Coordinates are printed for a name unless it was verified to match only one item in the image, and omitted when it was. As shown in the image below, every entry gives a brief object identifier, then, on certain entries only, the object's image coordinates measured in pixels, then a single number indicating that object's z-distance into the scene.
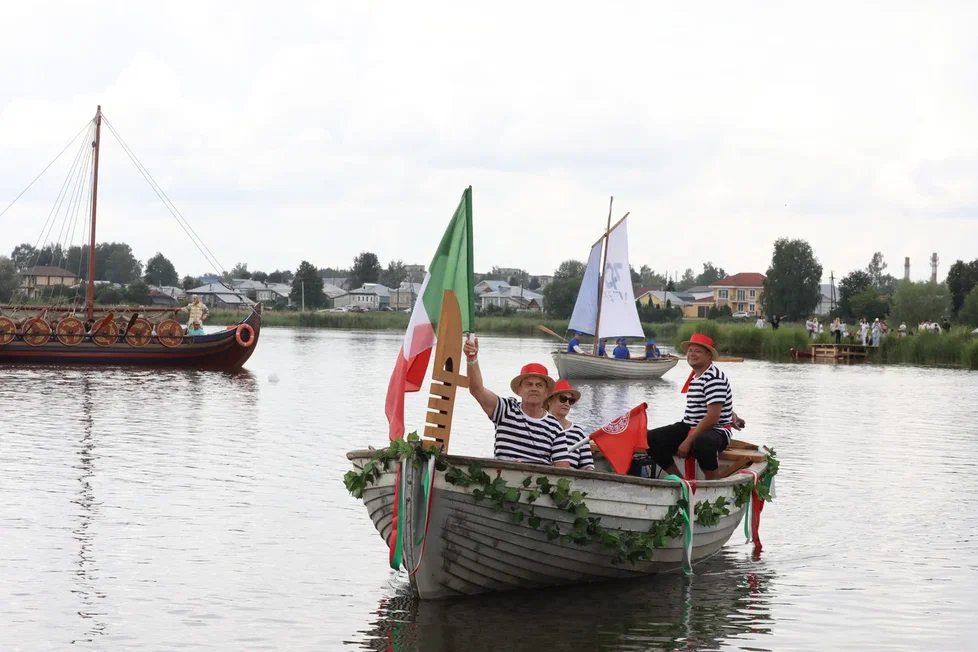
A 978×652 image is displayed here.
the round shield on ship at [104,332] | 43.26
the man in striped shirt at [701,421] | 12.59
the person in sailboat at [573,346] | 47.41
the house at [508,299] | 187.75
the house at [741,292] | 175.50
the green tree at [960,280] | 101.94
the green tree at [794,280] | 130.00
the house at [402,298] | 188.62
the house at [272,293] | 189.62
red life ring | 45.19
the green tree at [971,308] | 89.31
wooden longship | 43.38
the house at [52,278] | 161.64
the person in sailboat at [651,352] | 48.34
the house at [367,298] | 190.25
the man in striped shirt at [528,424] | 10.66
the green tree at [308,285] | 168.88
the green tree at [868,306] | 116.38
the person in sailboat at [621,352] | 47.09
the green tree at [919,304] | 112.12
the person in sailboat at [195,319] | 46.16
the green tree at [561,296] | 134.62
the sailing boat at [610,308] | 46.81
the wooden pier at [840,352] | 65.31
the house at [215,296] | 171.50
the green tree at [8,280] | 125.56
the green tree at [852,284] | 133.75
